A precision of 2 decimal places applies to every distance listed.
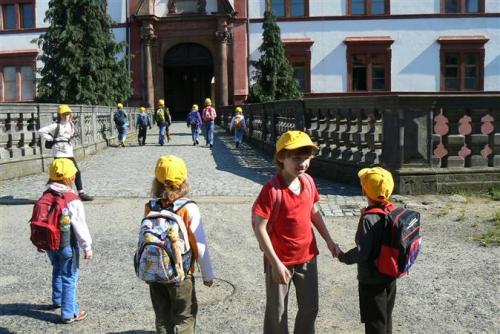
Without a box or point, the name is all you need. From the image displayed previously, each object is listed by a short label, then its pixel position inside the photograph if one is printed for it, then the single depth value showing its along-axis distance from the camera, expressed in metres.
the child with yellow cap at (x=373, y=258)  3.55
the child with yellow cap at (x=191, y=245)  3.56
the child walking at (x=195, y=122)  21.11
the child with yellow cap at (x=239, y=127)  20.20
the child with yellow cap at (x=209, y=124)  20.00
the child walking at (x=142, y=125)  21.20
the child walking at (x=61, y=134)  9.48
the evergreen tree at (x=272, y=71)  32.50
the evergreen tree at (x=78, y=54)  28.09
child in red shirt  3.54
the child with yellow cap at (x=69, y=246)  4.42
